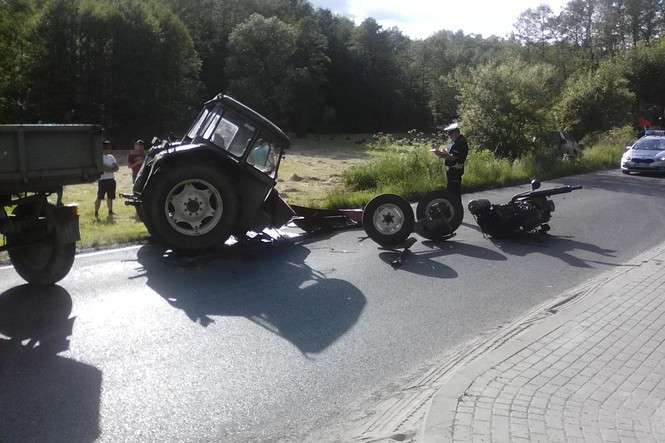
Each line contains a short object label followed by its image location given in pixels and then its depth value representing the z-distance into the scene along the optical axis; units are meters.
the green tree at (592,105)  30.02
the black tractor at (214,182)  8.67
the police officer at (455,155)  12.20
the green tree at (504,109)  23.09
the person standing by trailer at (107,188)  13.03
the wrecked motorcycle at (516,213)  10.62
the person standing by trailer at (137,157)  13.04
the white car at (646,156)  24.56
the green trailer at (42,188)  6.17
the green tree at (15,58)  37.69
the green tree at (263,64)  61.28
